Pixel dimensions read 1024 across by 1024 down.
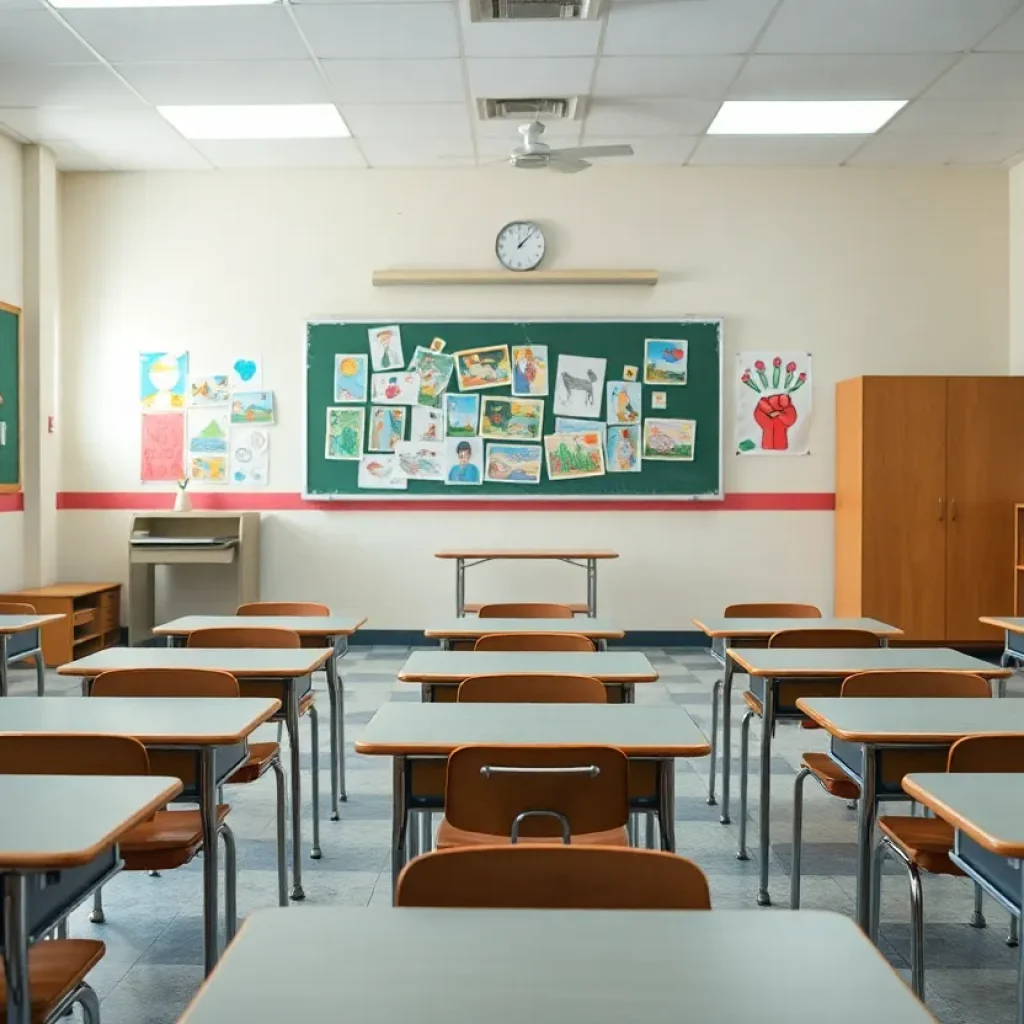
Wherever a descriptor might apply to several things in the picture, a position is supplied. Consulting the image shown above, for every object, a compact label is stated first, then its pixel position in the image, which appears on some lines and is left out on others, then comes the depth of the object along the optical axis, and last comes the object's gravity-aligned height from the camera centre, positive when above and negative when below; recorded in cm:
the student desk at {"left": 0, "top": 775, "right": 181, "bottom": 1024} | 145 -53
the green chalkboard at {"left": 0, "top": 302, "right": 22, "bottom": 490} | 666 +50
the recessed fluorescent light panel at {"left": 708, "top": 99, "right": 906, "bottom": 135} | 613 +219
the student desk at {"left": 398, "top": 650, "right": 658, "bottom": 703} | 294 -56
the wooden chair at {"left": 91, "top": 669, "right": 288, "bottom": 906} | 270 -54
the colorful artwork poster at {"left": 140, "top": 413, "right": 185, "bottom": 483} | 736 +20
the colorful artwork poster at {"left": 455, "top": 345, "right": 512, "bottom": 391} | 729 +77
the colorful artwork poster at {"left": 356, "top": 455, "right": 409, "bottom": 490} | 733 +2
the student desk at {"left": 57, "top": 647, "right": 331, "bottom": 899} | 300 -56
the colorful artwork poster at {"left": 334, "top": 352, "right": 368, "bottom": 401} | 732 +64
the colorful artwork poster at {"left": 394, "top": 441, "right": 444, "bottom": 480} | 733 +12
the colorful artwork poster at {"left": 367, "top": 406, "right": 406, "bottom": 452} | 730 +35
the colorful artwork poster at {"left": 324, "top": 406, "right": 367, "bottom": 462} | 731 +31
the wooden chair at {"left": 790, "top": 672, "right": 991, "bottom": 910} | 278 -55
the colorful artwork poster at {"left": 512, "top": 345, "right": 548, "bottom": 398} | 728 +75
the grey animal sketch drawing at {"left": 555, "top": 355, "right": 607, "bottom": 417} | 728 +67
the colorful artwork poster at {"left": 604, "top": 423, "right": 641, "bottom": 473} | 729 +20
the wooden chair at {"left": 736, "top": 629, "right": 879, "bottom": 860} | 314 -62
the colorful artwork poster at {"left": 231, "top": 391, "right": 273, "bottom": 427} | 734 +52
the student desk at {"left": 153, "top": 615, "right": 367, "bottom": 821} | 370 -59
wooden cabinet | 673 -11
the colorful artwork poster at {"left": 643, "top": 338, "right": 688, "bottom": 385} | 727 +86
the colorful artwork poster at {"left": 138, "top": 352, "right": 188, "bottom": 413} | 735 +69
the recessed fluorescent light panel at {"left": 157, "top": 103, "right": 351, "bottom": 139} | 618 +216
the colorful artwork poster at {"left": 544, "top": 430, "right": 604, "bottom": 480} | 731 +17
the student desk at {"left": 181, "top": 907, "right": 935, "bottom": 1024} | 106 -54
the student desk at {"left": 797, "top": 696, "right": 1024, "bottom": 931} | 228 -55
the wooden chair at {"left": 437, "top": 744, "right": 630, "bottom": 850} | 200 -60
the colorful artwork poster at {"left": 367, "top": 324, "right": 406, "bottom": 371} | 729 +90
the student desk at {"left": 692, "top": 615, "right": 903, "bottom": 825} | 369 -57
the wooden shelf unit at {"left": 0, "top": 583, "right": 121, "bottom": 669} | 655 -93
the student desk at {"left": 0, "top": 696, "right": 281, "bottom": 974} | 222 -56
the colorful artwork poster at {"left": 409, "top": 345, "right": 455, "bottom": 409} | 729 +71
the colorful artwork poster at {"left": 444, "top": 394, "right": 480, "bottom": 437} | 729 +44
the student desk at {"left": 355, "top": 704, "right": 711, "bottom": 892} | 217 -55
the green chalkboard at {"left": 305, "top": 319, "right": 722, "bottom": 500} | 727 +69
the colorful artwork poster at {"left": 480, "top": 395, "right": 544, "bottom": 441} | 729 +41
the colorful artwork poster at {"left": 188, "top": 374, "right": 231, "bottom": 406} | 735 +62
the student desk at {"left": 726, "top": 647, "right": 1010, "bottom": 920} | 302 -55
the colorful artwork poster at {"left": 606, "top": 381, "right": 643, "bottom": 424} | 728 +50
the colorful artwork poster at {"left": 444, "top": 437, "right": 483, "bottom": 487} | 732 +11
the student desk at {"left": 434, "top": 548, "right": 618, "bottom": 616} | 663 -50
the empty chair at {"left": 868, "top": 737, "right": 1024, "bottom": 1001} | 209 -82
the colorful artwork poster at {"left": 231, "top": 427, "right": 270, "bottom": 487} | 736 +14
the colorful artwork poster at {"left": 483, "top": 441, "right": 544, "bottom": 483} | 732 +12
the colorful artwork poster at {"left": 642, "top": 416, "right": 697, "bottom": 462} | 727 +28
